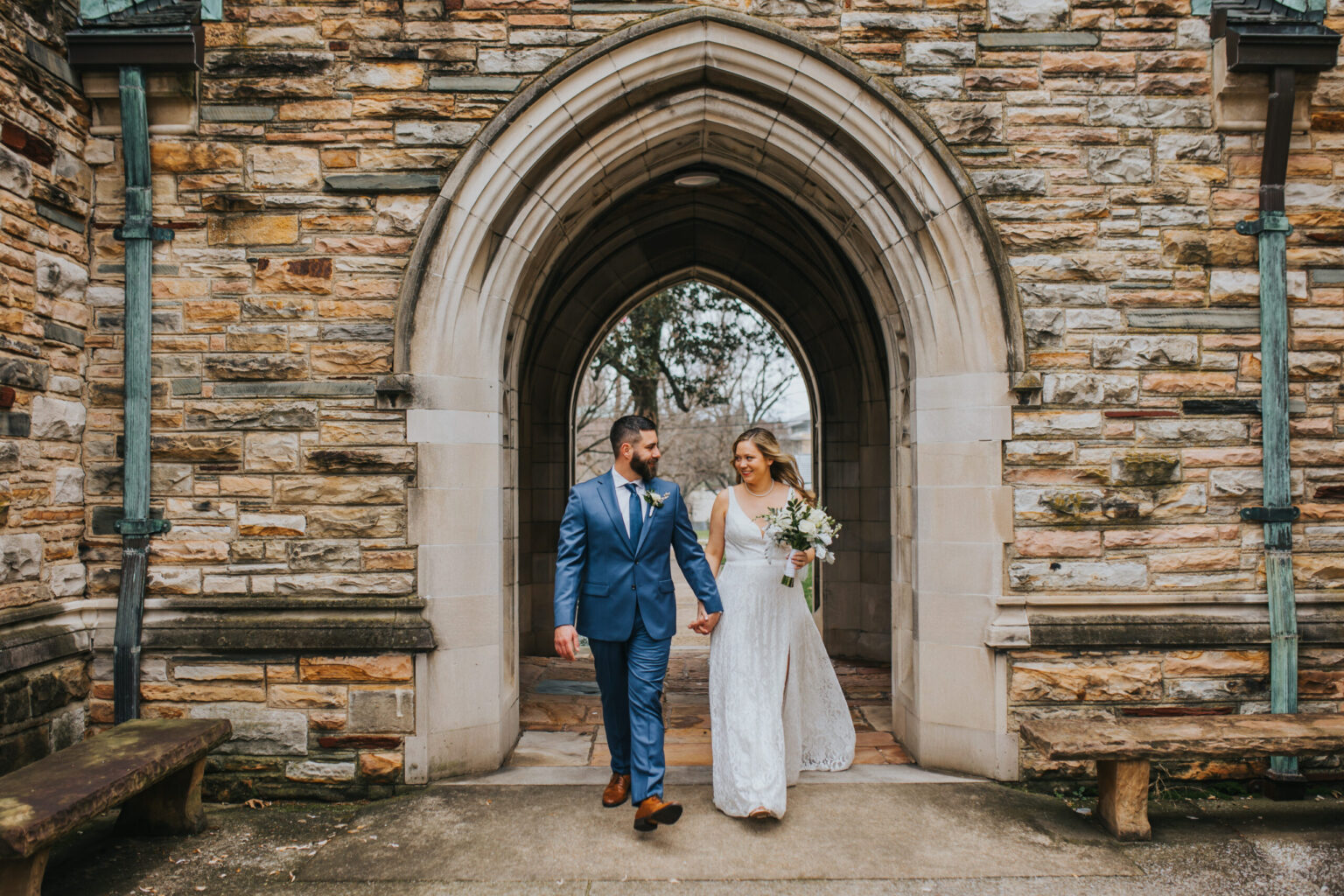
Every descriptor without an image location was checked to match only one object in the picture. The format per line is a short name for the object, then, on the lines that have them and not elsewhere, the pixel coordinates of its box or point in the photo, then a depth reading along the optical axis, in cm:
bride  385
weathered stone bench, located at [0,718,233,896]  281
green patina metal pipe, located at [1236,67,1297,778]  429
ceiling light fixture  593
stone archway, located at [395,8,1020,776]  437
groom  374
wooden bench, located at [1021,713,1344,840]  360
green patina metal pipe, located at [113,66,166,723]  424
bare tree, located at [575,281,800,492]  1619
